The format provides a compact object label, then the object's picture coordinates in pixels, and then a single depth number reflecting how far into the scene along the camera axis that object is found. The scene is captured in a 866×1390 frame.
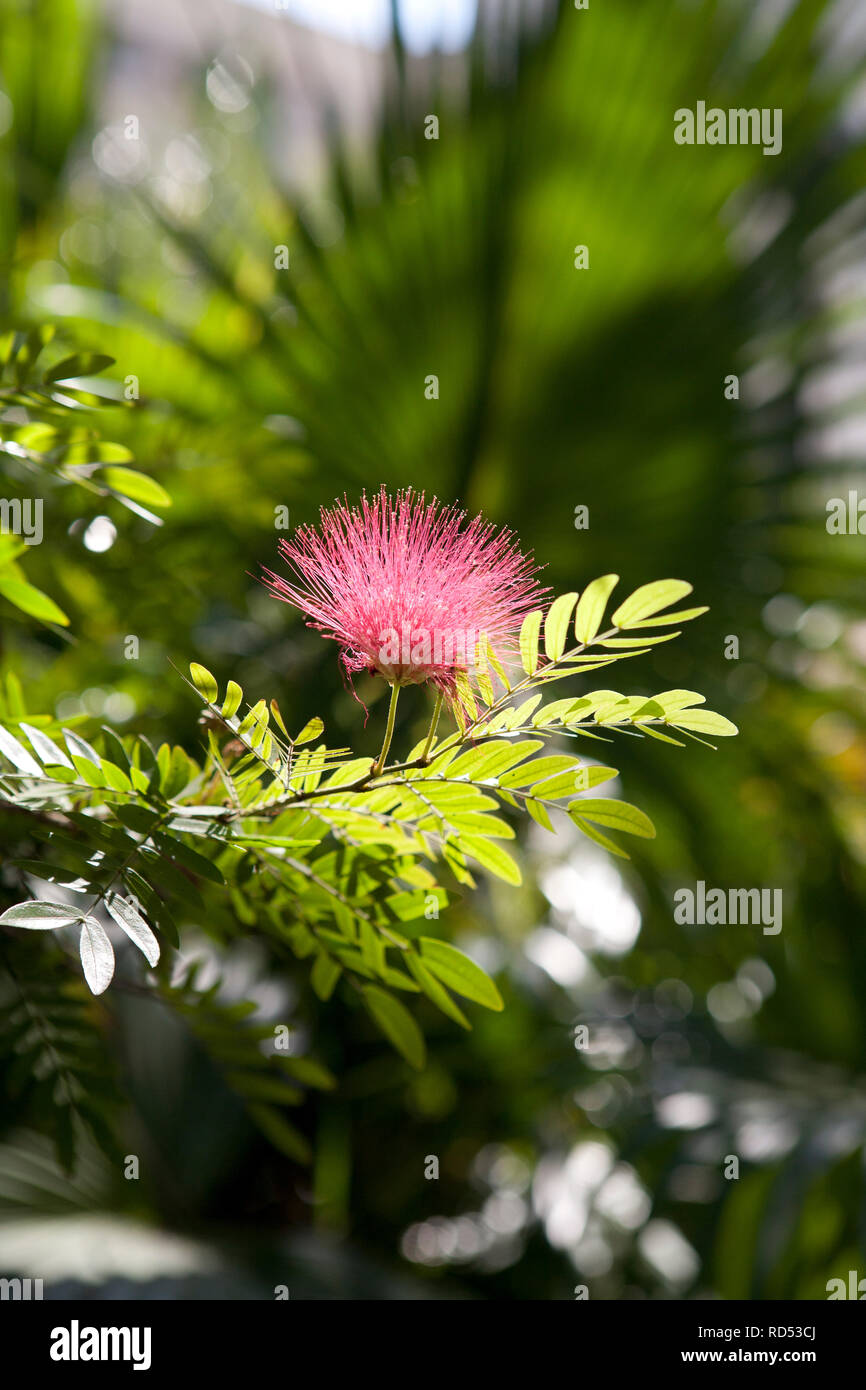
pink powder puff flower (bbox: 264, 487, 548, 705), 0.80
